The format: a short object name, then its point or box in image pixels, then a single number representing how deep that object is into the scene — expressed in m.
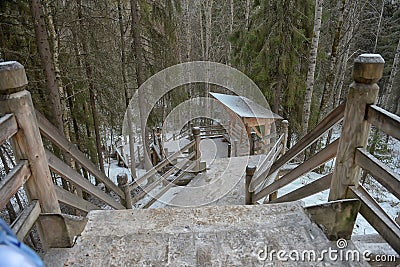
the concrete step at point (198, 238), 1.63
